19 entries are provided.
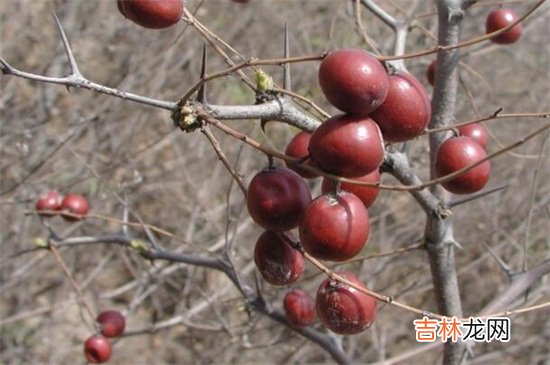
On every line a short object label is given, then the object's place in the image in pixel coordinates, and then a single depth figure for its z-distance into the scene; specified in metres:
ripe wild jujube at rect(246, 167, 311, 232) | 0.26
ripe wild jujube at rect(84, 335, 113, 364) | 0.42
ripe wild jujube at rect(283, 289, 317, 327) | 0.36
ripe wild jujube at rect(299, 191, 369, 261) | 0.25
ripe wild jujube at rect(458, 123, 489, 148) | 0.34
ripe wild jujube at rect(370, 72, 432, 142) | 0.26
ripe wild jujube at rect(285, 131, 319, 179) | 0.28
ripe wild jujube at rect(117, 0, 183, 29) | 0.27
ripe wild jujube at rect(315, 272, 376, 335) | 0.28
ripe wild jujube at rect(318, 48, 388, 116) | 0.25
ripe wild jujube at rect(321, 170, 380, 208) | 0.27
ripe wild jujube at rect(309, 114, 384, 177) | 0.25
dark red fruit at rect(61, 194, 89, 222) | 0.43
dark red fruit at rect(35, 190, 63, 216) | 0.44
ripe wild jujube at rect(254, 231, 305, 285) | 0.27
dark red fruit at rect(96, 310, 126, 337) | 0.43
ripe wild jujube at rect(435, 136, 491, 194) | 0.30
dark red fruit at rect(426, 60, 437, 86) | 0.40
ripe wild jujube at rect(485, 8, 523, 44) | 0.39
